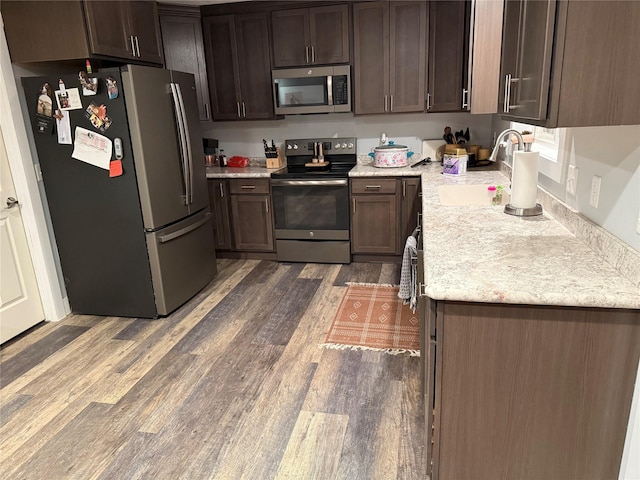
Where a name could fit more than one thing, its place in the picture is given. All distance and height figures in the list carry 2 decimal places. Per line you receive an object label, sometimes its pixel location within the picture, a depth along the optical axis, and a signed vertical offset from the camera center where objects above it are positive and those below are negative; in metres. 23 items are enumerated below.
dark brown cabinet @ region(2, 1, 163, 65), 2.67 +0.61
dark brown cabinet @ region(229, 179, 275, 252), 4.09 -0.85
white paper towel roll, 2.04 -0.32
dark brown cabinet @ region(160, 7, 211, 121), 3.93 +0.74
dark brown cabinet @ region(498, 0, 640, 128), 1.13 +0.11
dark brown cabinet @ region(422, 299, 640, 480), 1.29 -0.84
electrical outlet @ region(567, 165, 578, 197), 1.84 -0.30
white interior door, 2.88 -0.91
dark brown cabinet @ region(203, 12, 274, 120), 3.95 +0.52
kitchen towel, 2.83 -1.11
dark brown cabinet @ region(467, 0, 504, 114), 2.79 +0.37
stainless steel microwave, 3.85 +0.27
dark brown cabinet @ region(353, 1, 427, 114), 3.67 +0.50
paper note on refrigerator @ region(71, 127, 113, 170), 2.82 -0.11
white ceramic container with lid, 3.91 -0.35
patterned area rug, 2.69 -1.35
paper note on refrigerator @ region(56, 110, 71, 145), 2.84 +0.03
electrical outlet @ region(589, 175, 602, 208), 1.61 -0.30
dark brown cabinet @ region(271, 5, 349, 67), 3.76 +0.72
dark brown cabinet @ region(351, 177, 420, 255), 3.79 -0.82
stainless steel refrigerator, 2.79 -0.43
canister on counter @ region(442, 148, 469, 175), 3.43 -0.39
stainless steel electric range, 3.92 -0.80
